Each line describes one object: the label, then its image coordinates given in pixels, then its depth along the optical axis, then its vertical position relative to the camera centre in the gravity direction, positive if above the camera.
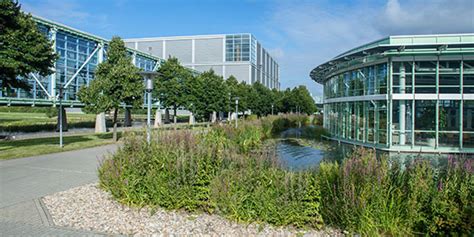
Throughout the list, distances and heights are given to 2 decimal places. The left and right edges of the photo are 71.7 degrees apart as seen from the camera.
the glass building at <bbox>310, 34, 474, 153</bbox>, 16.62 +1.22
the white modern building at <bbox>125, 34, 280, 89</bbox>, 86.75 +17.79
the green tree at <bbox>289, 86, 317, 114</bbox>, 55.25 +2.83
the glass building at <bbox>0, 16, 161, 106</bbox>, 25.22 +4.41
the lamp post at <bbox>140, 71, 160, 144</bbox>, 10.16 +1.16
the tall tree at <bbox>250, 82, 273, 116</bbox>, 52.78 +2.75
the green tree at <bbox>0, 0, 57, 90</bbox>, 12.93 +2.84
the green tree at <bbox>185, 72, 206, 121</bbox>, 34.16 +2.19
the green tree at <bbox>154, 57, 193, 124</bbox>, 33.81 +3.17
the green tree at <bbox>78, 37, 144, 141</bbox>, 18.95 +1.48
